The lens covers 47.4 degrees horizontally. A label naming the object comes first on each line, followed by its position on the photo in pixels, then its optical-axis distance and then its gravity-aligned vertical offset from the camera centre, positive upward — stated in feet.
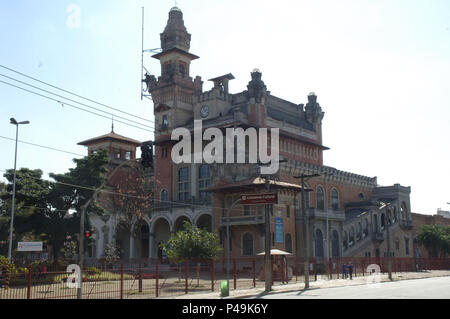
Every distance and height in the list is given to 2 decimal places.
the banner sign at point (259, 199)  94.89 +9.47
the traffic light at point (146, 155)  70.90 +13.05
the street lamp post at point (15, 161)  128.14 +23.22
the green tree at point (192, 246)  130.11 +1.09
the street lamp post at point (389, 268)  141.38 -5.18
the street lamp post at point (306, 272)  110.80 -4.75
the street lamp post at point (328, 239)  148.42 +3.92
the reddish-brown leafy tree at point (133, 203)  200.44 +18.52
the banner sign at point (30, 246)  129.29 +1.28
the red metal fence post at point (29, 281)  72.34 -4.17
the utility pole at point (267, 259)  99.91 -1.73
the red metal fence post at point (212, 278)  101.14 -5.38
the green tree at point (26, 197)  144.87 +15.12
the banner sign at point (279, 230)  174.50 +6.58
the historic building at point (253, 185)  179.32 +26.33
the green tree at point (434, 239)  220.84 +4.33
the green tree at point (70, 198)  148.95 +15.44
